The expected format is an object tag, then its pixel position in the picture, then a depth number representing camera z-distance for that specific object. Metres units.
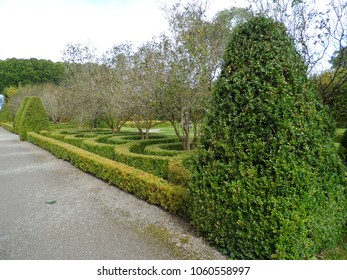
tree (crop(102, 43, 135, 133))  9.96
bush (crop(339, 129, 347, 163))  7.72
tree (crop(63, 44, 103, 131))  14.01
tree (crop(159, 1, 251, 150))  6.13
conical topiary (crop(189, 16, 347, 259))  2.33
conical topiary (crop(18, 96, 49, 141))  16.86
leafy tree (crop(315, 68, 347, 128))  6.44
